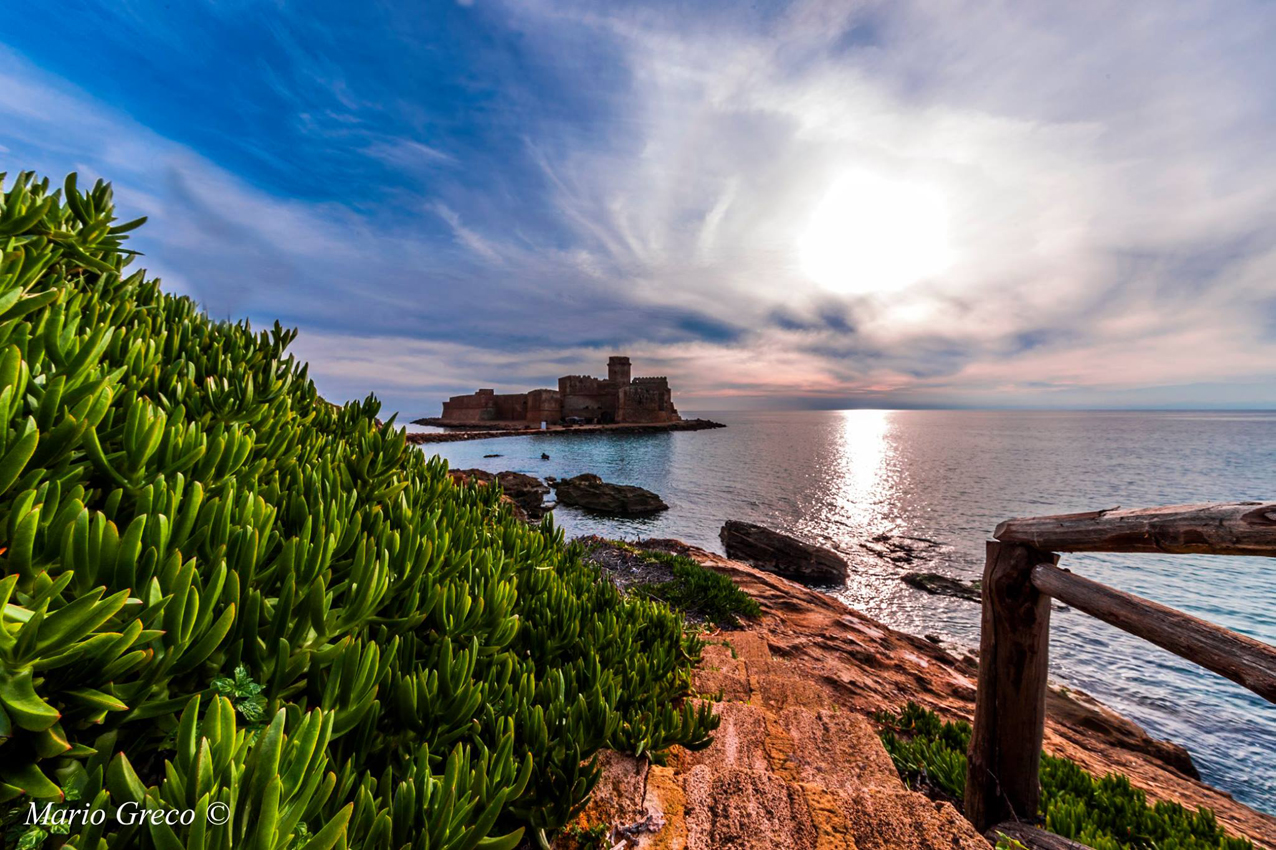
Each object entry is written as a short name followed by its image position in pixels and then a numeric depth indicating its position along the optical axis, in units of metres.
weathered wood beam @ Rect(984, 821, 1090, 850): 3.04
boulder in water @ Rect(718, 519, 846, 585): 16.80
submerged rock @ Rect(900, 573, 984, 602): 15.36
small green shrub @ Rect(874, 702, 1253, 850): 3.36
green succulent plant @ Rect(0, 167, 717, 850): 0.94
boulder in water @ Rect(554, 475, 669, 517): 25.19
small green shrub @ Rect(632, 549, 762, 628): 7.30
